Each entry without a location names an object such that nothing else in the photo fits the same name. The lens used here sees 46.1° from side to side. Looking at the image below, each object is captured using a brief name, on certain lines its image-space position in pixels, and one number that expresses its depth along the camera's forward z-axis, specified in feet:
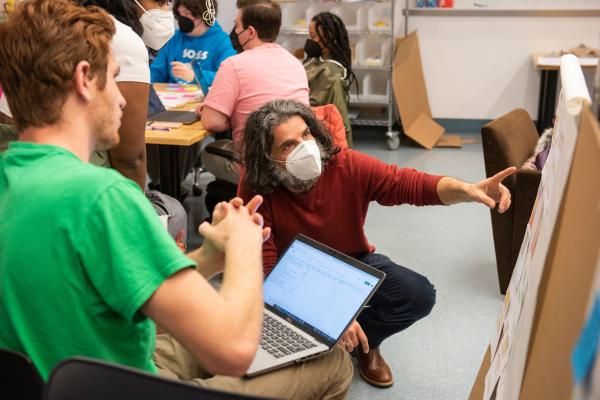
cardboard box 17.81
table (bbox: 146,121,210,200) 9.51
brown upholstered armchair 9.05
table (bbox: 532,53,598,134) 17.13
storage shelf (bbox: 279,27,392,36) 17.52
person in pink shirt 10.18
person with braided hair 12.57
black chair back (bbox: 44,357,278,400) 2.79
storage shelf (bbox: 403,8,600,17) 18.39
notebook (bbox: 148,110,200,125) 10.40
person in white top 7.00
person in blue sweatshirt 12.78
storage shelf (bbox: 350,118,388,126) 18.58
